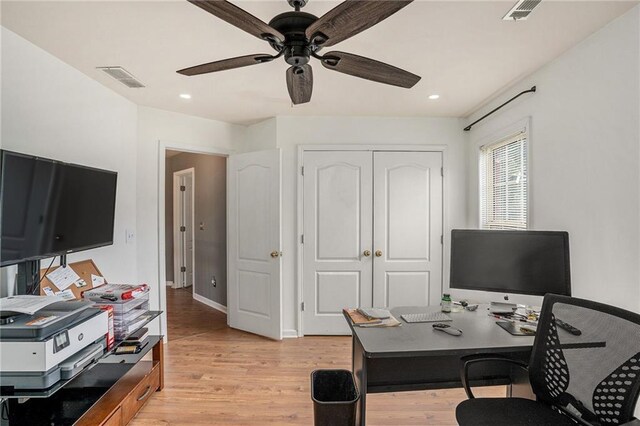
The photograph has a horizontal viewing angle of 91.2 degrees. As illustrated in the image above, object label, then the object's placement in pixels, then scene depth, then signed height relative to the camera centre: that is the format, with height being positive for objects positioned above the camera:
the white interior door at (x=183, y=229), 5.53 -0.26
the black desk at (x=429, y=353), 1.56 -0.78
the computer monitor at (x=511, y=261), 1.86 -0.29
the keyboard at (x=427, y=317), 1.90 -0.63
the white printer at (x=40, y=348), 1.33 -0.58
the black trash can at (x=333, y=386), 1.95 -1.07
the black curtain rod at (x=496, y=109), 2.43 +0.97
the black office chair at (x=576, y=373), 1.21 -0.68
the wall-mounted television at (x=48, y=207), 1.52 +0.05
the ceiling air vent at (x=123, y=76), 2.31 +1.08
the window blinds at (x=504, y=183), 2.68 +0.30
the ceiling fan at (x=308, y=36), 1.14 +0.77
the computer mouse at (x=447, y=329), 1.69 -0.63
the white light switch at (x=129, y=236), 2.94 -0.20
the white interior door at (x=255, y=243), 3.41 -0.32
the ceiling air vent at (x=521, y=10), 1.59 +1.08
